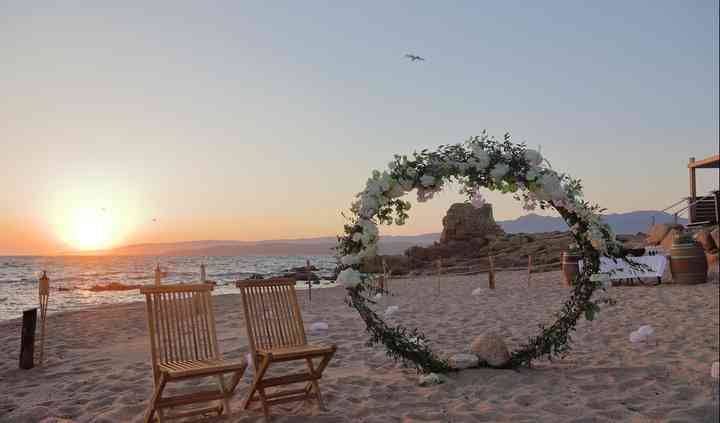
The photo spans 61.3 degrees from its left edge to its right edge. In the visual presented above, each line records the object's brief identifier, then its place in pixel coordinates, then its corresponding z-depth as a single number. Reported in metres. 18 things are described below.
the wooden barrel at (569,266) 13.62
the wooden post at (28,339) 6.70
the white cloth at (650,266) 12.45
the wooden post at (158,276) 11.75
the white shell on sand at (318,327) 8.60
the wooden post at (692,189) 17.52
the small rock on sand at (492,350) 5.41
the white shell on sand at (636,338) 6.48
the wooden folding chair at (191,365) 3.78
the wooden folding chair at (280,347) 4.11
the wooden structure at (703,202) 16.83
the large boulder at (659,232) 18.03
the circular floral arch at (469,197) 5.15
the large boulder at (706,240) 14.74
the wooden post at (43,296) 6.84
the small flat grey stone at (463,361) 5.34
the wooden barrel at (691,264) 12.20
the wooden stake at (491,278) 14.73
